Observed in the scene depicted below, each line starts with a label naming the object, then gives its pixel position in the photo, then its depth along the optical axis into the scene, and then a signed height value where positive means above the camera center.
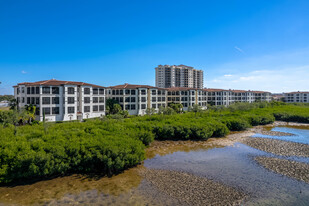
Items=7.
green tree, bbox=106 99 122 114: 52.51 -1.64
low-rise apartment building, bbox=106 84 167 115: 57.91 +1.70
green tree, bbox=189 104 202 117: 53.62 -2.50
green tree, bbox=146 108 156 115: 53.01 -2.91
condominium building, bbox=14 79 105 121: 41.44 +0.92
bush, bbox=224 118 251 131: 41.01 -5.41
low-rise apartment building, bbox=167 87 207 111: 73.94 +2.03
